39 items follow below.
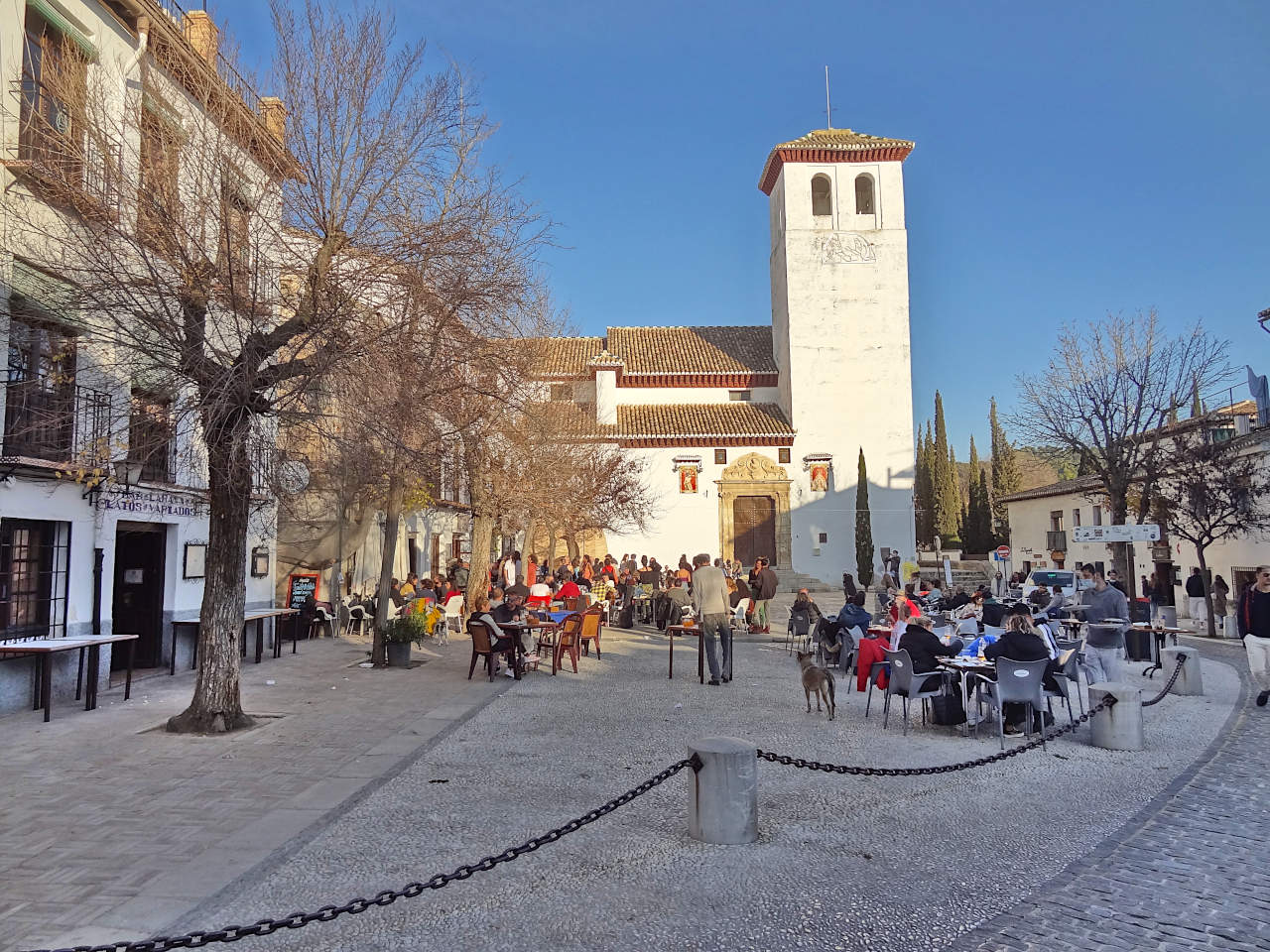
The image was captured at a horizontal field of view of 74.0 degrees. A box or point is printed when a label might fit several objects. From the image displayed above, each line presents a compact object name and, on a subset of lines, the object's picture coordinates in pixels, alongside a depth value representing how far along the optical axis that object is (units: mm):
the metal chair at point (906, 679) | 8648
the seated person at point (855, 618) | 11984
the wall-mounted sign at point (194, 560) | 12766
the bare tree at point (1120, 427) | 20625
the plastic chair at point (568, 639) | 12711
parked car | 20562
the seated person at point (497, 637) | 11680
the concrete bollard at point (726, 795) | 5270
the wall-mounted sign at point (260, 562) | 14789
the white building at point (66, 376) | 8617
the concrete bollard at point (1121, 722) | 7812
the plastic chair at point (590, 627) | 13781
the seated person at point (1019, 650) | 8164
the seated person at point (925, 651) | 8734
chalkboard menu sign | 17484
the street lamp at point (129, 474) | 10195
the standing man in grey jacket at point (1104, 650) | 10992
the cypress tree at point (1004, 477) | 48312
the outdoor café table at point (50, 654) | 8469
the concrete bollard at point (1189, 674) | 11039
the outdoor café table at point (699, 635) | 11547
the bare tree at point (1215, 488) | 19031
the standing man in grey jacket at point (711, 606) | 11008
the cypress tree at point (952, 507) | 48375
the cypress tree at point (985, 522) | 45781
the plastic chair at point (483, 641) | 11672
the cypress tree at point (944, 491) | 49219
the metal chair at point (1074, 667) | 9285
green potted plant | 12930
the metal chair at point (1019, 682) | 8031
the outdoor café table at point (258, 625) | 12117
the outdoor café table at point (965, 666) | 8484
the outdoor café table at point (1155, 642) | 12669
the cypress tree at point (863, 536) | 33688
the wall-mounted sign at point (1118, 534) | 14672
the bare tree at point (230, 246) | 7770
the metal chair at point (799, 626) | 15422
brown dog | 9289
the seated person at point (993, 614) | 13562
